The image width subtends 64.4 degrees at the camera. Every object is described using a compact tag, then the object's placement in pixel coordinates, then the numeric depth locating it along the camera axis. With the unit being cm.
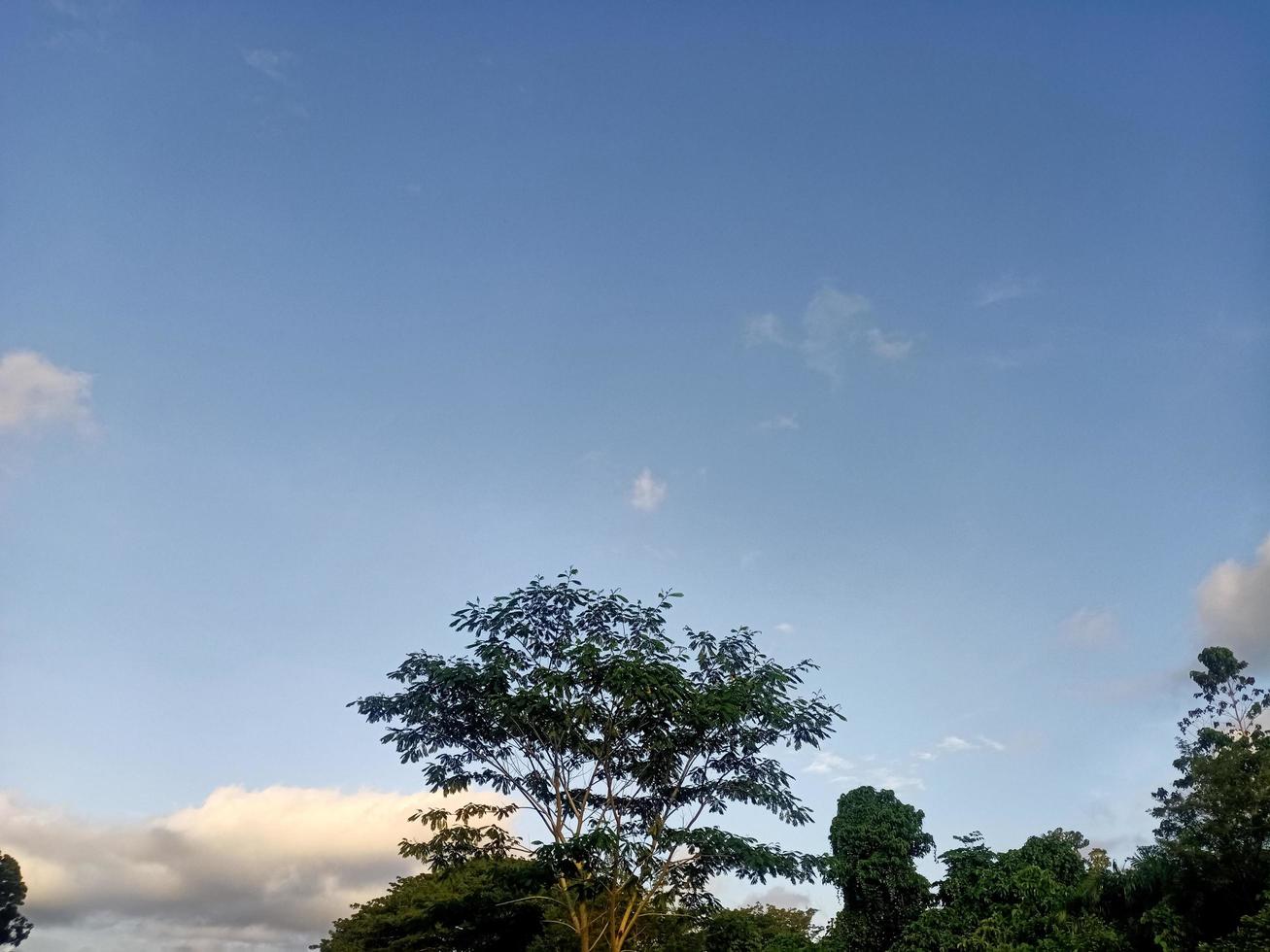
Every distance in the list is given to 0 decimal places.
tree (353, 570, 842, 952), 2228
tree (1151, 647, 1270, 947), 1995
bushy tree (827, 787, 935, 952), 3045
